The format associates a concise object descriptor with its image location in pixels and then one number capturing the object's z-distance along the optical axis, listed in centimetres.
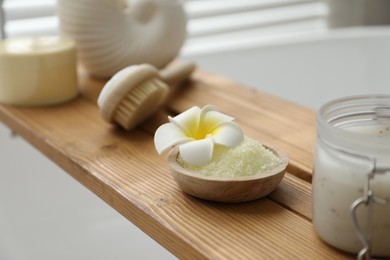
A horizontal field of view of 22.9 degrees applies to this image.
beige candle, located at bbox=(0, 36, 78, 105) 98
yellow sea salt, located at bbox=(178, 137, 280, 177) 74
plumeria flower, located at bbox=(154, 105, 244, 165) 74
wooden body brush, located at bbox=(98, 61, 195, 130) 89
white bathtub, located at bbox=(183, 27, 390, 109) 134
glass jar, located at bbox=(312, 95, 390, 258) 64
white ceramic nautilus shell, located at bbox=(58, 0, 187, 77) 103
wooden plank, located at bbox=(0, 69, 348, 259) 69
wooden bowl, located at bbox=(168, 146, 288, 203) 72
